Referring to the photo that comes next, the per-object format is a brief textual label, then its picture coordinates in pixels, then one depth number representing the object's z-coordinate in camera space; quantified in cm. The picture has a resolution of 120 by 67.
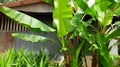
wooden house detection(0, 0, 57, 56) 336
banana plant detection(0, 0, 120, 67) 246
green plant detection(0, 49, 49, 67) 263
